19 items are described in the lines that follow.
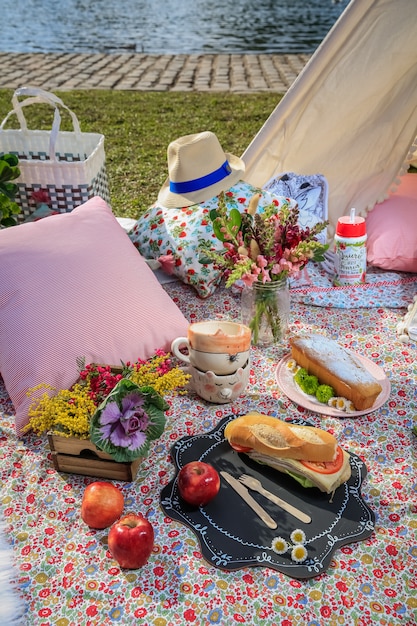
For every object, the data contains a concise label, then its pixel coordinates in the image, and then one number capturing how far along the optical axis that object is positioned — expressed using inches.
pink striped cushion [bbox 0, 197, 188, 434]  77.7
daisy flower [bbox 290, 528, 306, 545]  60.7
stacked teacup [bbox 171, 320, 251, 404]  76.5
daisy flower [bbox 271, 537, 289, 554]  60.0
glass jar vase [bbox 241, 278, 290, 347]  87.4
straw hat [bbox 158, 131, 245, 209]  108.7
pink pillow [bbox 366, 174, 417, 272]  109.4
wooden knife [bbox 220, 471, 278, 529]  62.7
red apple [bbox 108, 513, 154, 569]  57.7
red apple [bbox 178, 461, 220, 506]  63.2
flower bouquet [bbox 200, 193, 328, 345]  82.2
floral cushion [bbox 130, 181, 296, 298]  104.5
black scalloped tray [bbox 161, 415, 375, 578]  59.4
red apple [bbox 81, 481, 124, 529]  62.8
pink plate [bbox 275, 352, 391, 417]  78.1
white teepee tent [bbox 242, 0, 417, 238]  106.7
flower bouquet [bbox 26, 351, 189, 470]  62.4
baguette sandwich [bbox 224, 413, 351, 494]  65.2
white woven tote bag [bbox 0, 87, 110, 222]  110.4
